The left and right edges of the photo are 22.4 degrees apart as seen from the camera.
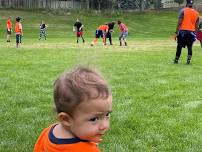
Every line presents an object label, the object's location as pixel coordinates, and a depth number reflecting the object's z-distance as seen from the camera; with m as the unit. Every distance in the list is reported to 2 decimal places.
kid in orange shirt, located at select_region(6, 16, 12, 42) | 36.83
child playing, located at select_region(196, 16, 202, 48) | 25.83
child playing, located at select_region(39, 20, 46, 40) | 43.40
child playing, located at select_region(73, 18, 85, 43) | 36.22
